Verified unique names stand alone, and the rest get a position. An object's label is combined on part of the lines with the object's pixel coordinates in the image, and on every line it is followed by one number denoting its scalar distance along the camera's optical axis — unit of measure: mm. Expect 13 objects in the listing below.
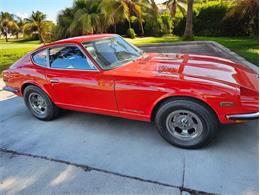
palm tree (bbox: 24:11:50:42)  30891
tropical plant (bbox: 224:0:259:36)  11328
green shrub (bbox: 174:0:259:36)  19283
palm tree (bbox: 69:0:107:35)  20953
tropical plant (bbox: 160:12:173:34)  22175
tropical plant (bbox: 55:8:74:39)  23198
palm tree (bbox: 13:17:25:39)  44875
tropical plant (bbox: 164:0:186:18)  21625
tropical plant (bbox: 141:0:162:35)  21578
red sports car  2793
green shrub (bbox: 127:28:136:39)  21000
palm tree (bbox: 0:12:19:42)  43156
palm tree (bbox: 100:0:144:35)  19984
